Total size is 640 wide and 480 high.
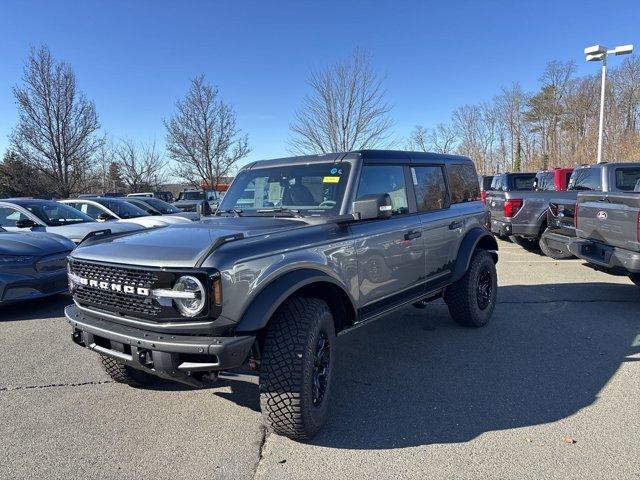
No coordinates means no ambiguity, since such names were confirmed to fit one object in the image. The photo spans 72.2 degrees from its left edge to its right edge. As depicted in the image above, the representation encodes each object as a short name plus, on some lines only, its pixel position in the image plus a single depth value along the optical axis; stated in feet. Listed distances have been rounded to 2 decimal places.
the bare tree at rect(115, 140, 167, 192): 117.39
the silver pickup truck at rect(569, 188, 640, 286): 17.60
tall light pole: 47.80
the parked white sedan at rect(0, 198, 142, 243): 26.68
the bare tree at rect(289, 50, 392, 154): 59.06
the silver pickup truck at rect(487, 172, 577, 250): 33.06
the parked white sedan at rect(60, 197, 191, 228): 35.50
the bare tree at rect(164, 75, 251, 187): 77.46
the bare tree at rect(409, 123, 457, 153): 119.24
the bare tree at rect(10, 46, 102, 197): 71.97
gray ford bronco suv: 8.43
